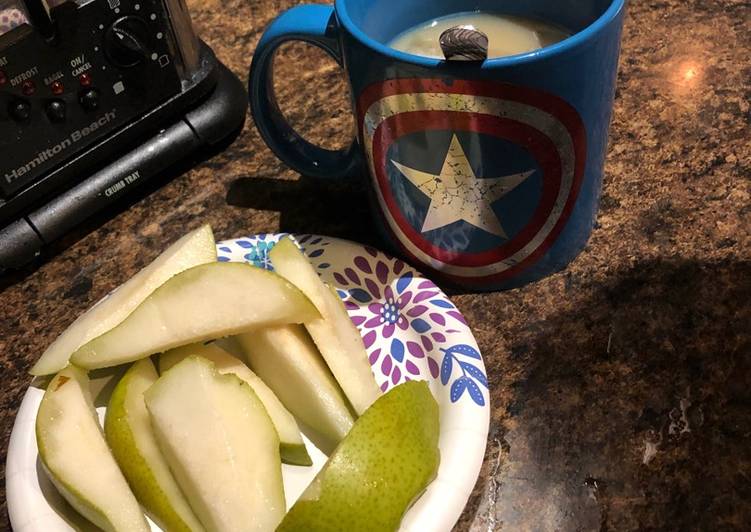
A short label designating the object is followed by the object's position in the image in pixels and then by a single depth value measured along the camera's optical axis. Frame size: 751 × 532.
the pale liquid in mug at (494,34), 0.52
